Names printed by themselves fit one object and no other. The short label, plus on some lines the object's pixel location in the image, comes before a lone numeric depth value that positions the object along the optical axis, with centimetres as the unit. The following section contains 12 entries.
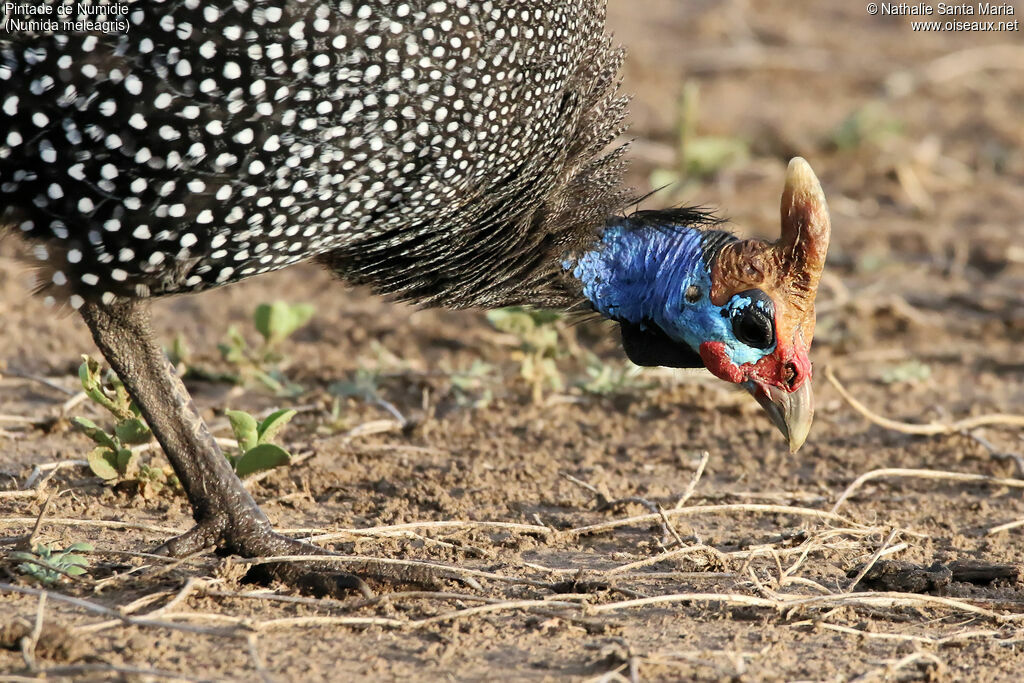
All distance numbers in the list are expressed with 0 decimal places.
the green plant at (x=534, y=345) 1036
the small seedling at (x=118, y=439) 770
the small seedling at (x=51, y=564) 660
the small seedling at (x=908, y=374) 1114
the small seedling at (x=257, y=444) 768
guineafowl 636
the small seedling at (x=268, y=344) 1030
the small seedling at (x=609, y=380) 1048
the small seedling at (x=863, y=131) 1627
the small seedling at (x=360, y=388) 1012
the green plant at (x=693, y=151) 1476
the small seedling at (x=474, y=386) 1032
